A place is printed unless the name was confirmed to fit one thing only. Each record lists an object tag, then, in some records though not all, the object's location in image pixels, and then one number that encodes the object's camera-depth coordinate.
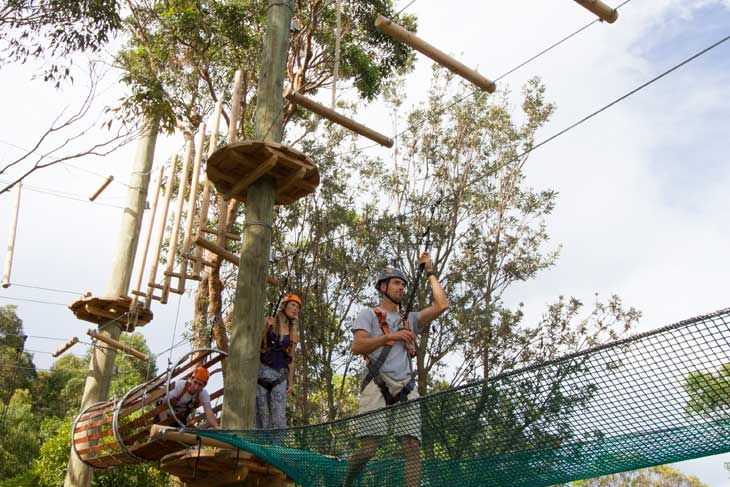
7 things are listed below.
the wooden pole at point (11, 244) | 8.13
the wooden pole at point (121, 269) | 7.60
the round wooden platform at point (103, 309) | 8.01
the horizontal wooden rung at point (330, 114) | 4.65
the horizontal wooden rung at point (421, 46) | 3.95
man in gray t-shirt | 3.14
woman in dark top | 4.95
